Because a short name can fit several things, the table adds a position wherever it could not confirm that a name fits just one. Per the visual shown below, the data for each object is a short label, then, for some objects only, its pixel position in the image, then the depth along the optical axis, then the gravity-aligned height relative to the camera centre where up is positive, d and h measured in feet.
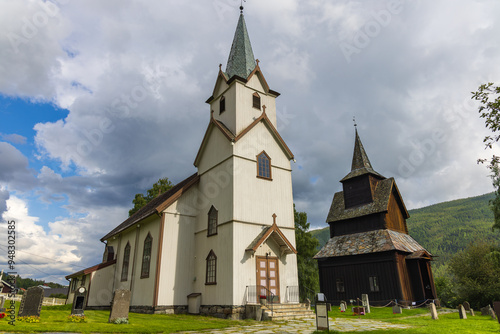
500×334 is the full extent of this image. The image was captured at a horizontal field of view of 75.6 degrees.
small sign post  36.50 -2.62
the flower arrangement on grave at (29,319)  38.99 -2.86
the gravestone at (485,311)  65.82 -4.00
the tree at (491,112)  29.22 +15.27
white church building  60.39 +12.89
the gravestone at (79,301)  50.23 -1.11
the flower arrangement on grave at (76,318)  43.42 -3.14
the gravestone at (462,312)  57.47 -3.71
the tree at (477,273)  92.17 +4.81
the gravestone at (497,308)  34.44 -1.82
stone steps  52.56 -3.20
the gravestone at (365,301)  74.00 -2.18
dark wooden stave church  87.25 +11.76
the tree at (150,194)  141.38 +41.26
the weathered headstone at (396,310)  66.54 -3.70
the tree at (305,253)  146.30 +16.66
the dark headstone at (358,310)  63.77 -3.55
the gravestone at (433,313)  56.65 -3.70
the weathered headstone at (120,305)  45.32 -1.57
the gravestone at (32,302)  41.07 -0.97
